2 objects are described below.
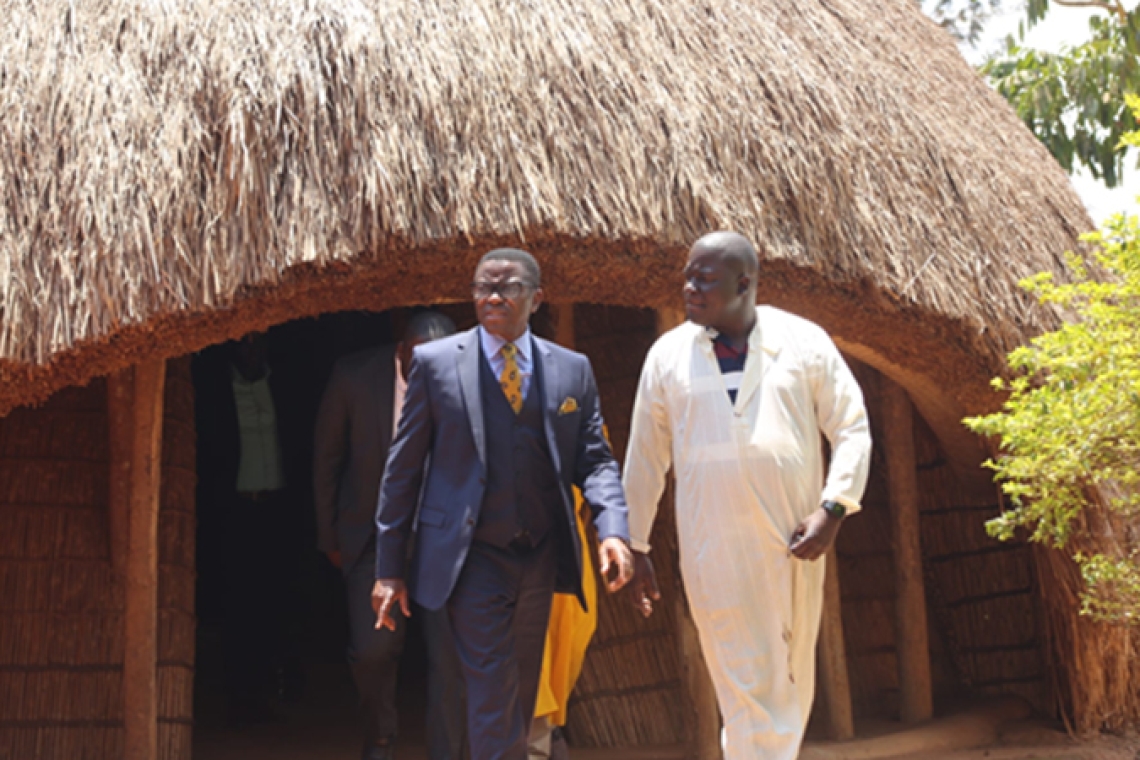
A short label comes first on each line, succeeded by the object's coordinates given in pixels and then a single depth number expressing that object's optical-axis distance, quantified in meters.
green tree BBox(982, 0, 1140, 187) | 11.45
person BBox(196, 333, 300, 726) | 7.20
